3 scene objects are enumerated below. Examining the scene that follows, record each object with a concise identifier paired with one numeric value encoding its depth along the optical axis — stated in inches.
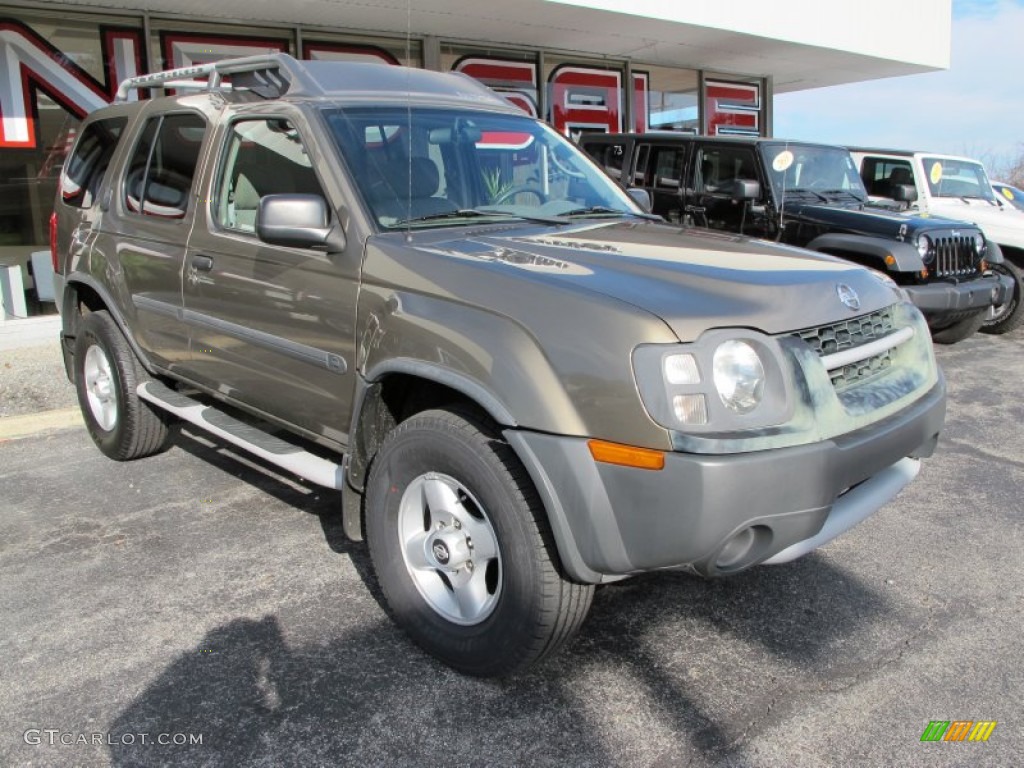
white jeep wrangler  365.1
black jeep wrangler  283.6
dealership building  351.3
